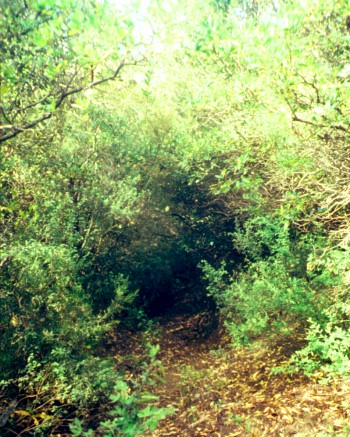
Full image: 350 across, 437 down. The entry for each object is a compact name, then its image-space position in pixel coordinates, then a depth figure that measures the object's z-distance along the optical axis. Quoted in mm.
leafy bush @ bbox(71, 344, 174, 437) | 2815
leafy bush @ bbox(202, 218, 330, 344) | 6312
